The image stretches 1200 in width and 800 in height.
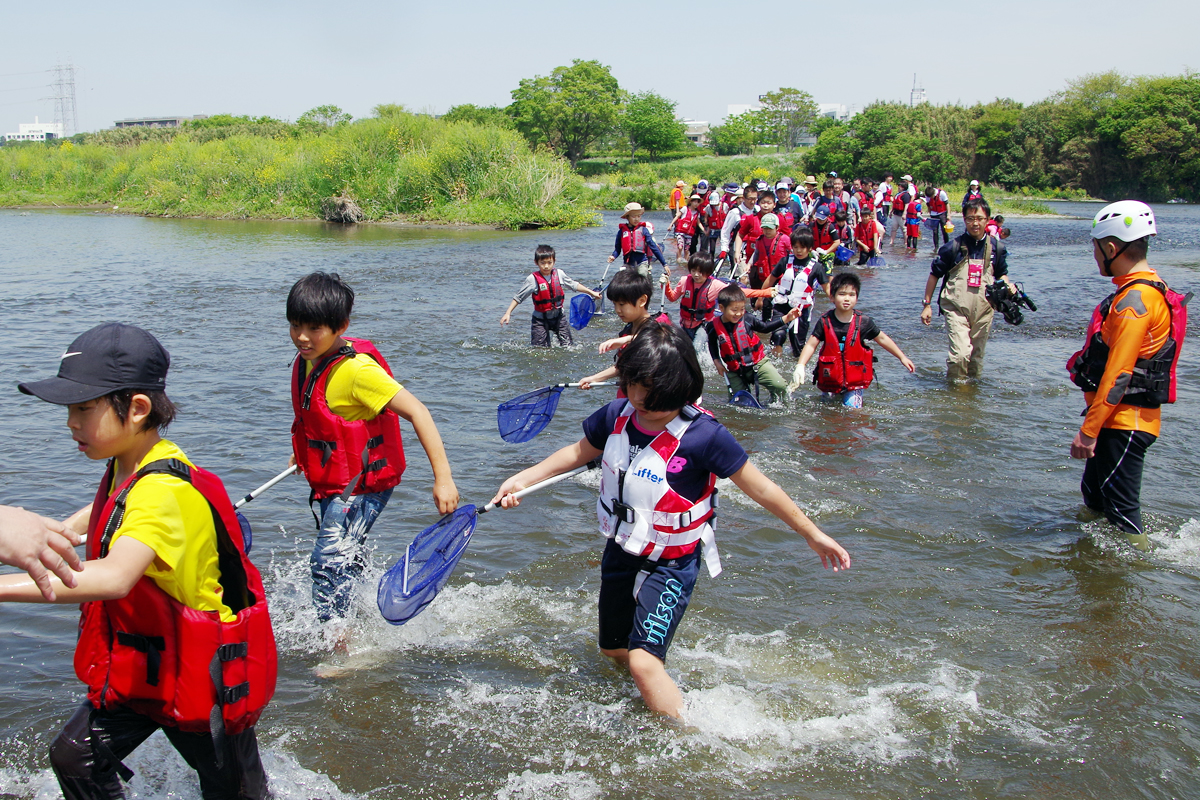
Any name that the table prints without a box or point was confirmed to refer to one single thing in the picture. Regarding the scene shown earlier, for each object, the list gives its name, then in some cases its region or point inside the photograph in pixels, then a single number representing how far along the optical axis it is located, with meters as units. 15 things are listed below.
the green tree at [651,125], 82.31
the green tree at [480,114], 83.07
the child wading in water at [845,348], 7.44
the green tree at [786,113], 100.62
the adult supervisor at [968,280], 8.93
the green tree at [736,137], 95.94
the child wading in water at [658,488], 3.07
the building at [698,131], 145.00
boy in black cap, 2.25
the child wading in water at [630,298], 5.87
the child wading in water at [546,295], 10.42
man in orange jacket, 4.55
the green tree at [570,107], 79.50
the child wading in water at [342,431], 3.58
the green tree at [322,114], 90.75
